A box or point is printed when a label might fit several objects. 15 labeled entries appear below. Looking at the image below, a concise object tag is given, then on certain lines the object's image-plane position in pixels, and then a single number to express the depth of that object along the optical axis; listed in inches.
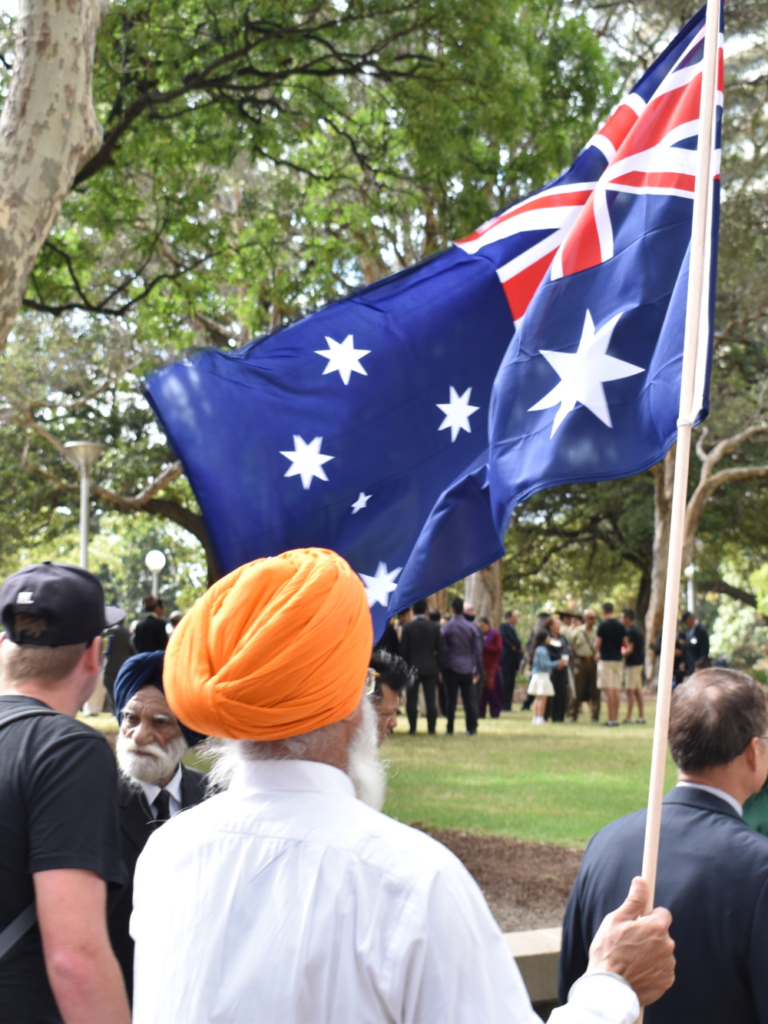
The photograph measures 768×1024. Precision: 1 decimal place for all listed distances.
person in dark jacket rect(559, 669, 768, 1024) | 91.5
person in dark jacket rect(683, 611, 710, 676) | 842.8
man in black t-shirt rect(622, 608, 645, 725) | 714.2
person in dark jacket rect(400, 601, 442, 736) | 602.9
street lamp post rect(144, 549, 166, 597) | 1092.5
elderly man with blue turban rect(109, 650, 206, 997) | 120.3
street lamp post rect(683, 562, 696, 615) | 1459.6
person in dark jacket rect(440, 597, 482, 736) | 618.8
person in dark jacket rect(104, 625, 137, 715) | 540.7
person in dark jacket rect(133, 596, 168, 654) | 424.5
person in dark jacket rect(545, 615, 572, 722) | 732.7
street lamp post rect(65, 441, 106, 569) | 685.3
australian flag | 132.6
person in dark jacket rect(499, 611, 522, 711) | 821.9
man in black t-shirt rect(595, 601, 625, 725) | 690.3
